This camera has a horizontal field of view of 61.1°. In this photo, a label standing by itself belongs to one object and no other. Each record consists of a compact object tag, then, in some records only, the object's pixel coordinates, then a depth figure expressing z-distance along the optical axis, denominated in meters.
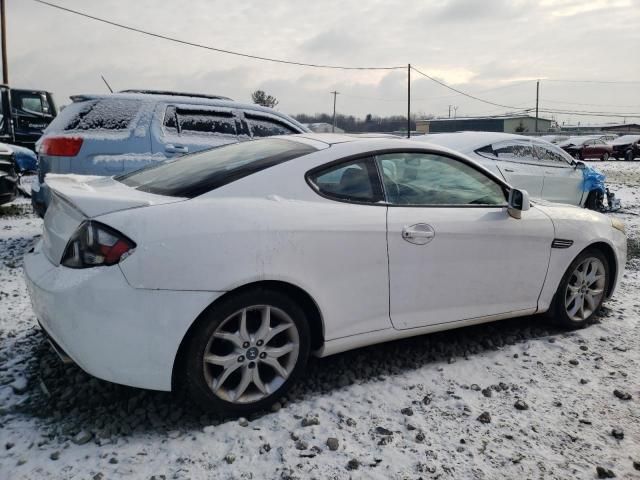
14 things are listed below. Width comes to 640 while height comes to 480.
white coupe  2.40
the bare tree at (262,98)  54.84
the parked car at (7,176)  7.20
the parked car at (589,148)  30.39
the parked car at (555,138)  39.45
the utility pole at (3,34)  26.20
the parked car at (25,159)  9.59
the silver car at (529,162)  7.20
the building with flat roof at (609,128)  78.94
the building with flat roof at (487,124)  78.78
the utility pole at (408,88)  48.52
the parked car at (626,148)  30.58
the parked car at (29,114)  16.55
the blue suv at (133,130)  5.46
